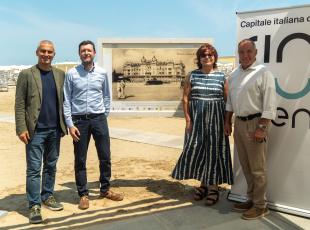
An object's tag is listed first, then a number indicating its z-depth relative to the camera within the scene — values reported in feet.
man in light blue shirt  11.53
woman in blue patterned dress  11.83
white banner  10.78
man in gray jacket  10.92
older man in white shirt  10.36
